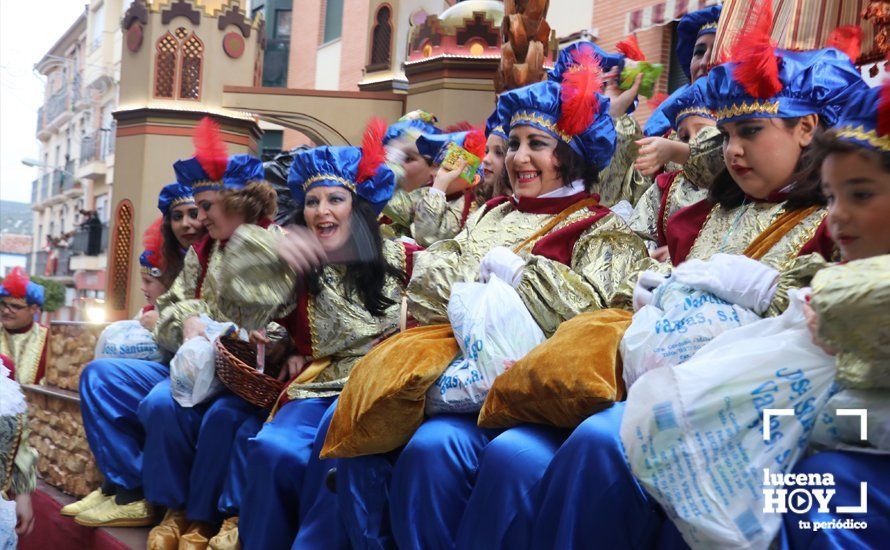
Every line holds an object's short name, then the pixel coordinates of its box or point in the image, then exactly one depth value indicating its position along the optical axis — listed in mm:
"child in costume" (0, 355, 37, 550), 3301
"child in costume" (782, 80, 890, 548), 1745
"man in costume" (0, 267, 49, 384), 7797
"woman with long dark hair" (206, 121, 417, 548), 3395
